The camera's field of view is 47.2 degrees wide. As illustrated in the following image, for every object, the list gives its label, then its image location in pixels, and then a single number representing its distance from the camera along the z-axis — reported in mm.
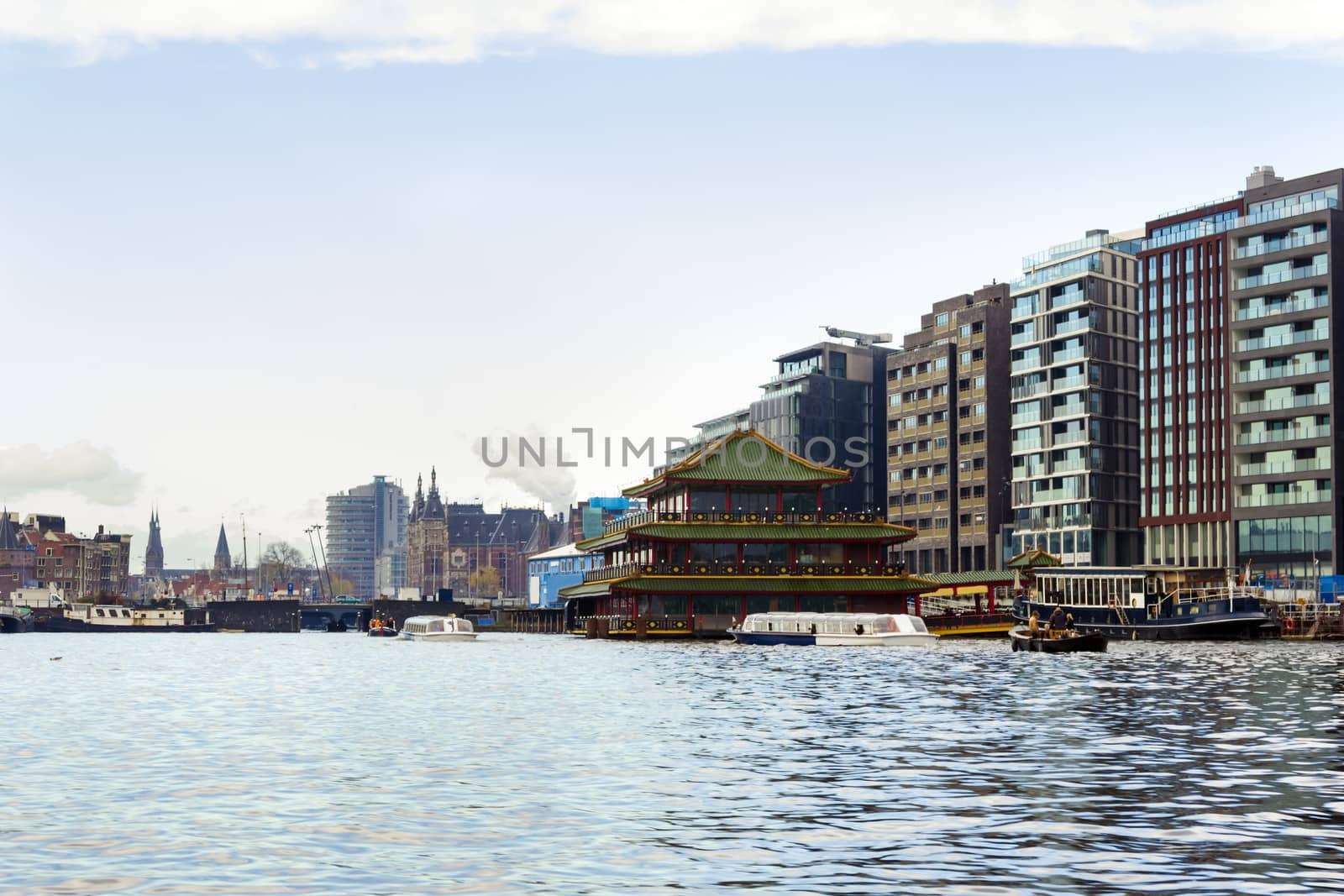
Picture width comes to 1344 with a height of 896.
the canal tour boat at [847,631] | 105750
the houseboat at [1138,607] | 114062
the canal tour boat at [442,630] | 165750
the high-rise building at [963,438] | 188000
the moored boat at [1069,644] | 86500
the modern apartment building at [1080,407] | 176250
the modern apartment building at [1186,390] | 161125
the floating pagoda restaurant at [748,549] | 124875
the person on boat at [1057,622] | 88375
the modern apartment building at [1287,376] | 149750
